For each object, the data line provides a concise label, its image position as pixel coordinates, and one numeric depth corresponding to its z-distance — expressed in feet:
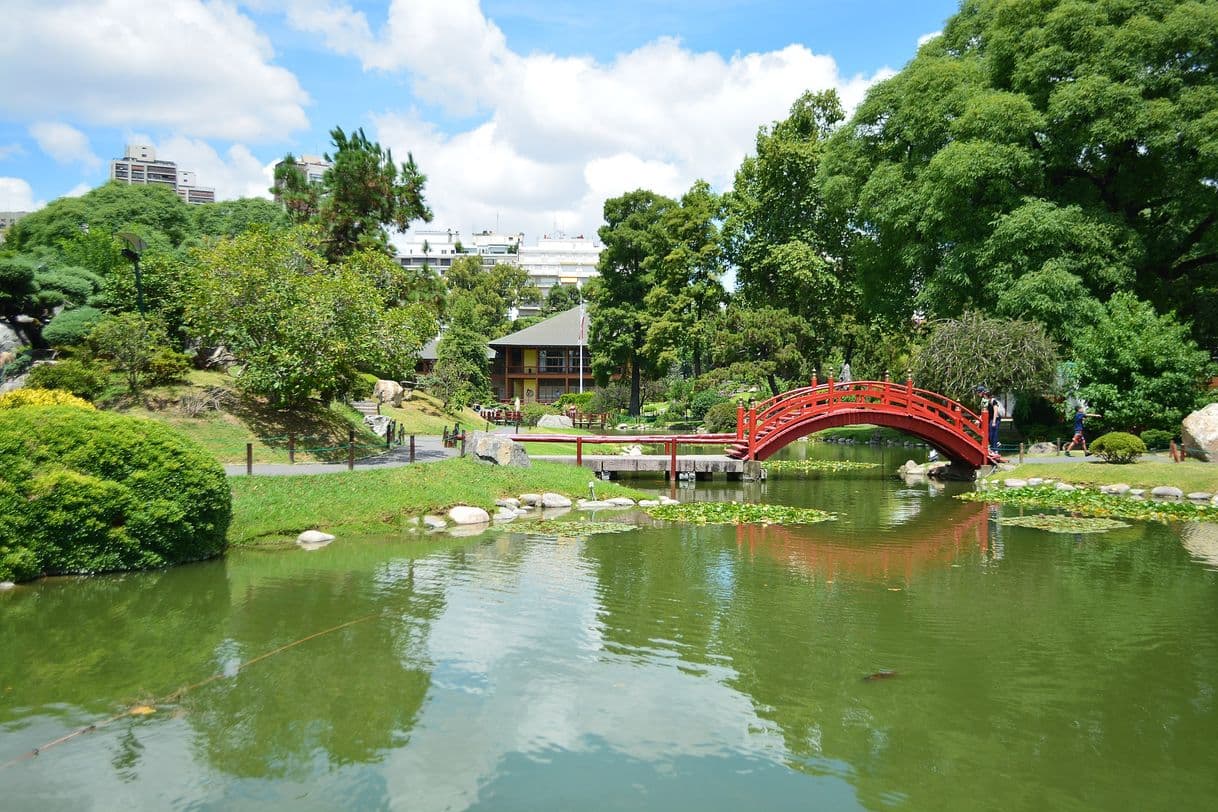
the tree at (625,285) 150.71
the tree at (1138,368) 78.07
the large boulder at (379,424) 88.33
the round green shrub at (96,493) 35.99
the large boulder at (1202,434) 70.74
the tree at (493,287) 232.94
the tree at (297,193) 109.91
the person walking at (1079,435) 83.15
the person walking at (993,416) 83.46
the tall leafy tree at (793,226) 125.49
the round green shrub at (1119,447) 70.38
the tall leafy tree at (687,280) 136.67
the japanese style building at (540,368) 195.93
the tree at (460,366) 131.62
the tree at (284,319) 70.23
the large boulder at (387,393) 111.65
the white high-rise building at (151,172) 504.84
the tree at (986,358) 85.56
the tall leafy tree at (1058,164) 82.17
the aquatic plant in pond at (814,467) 92.68
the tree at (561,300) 256.01
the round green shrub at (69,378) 70.85
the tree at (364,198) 102.64
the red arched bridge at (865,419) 80.69
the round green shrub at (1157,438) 79.20
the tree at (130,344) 71.54
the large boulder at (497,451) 64.59
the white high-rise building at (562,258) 414.21
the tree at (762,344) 120.57
